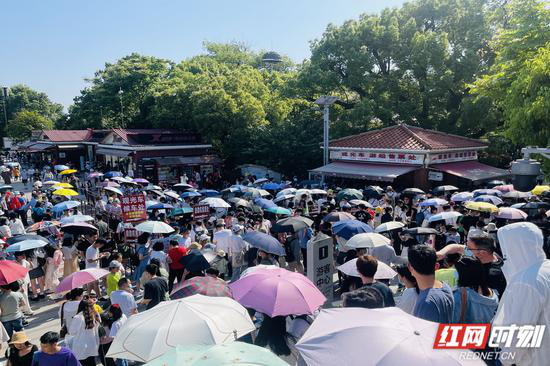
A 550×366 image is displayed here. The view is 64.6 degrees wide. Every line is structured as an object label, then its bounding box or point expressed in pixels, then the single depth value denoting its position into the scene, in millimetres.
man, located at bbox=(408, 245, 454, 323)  3805
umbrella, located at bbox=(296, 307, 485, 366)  2943
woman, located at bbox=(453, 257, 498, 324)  3959
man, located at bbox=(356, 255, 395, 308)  5035
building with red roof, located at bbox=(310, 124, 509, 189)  19906
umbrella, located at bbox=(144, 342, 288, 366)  3204
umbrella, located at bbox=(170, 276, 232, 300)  6059
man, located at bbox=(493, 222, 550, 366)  3152
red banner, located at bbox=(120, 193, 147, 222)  12516
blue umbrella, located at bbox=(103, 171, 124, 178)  23211
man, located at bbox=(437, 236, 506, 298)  5125
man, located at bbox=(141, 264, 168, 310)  6645
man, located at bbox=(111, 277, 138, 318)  6473
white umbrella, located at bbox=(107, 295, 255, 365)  4277
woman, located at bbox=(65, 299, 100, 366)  5633
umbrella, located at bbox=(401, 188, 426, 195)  15614
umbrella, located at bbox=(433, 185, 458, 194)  16219
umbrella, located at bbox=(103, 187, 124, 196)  16275
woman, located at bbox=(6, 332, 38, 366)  4938
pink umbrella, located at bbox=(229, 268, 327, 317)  5379
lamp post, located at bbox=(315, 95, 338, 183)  22672
